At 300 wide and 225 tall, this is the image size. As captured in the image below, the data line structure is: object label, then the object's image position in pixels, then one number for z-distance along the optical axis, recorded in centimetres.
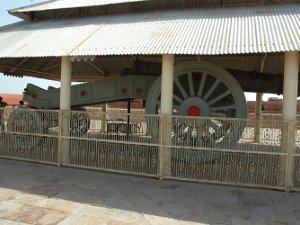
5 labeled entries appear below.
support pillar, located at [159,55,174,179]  745
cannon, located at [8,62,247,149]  852
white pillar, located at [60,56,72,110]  859
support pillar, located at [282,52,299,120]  698
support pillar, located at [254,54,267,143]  664
